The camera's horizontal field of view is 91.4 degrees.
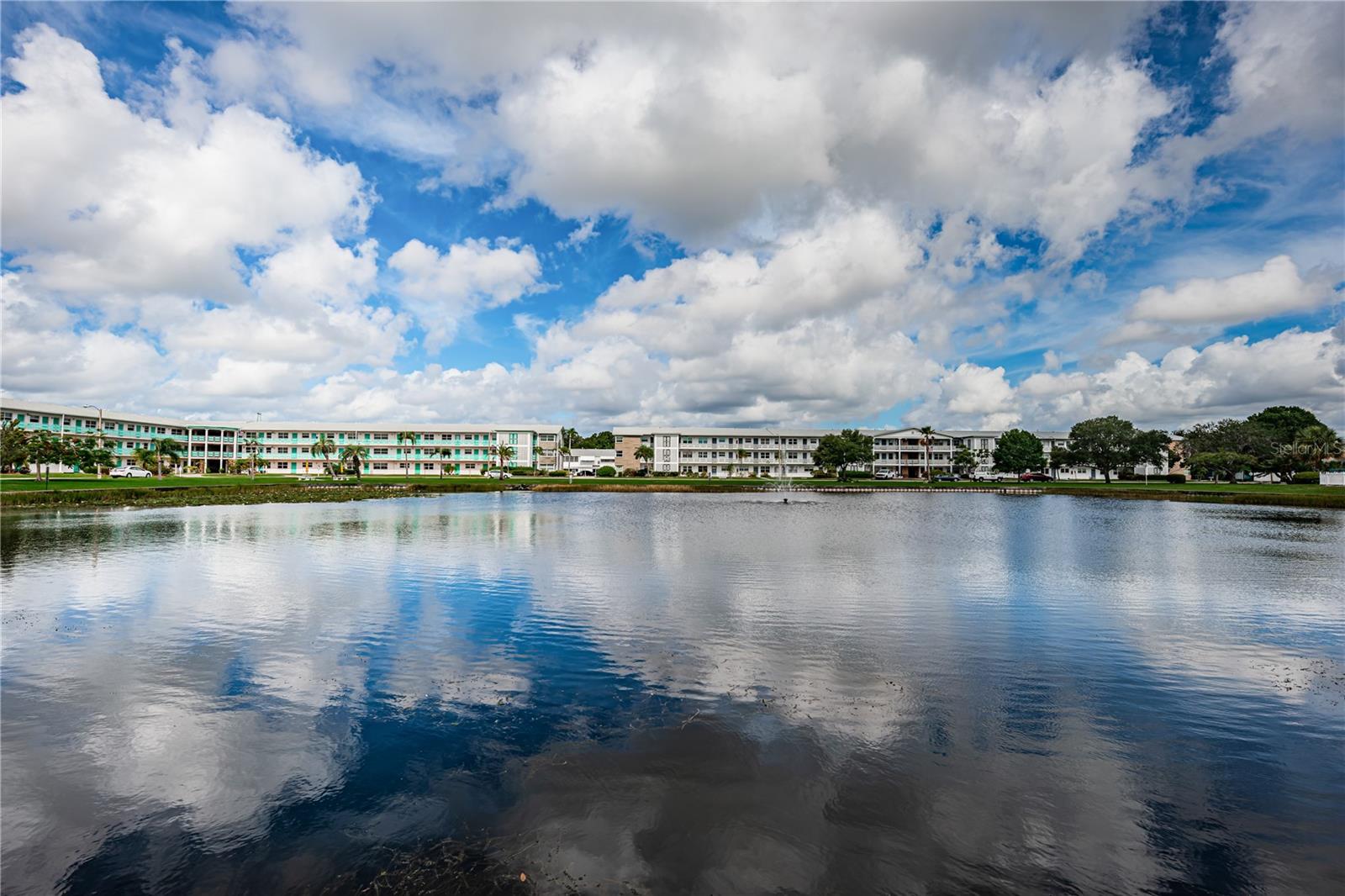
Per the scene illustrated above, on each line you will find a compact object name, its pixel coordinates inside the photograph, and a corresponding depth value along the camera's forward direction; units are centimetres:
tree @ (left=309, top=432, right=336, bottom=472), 12801
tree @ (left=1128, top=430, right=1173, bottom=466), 13312
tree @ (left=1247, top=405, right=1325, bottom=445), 14225
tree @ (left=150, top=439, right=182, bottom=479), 11056
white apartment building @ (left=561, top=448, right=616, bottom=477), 16100
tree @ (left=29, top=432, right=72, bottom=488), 8494
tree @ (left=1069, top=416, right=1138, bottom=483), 13312
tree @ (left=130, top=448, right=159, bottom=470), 12488
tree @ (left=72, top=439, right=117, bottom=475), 9969
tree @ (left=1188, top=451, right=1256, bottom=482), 11919
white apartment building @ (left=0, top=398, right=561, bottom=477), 15525
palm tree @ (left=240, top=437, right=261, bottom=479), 14621
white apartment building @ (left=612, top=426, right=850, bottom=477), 16288
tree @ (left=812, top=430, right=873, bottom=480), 13700
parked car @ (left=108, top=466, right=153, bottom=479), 11172
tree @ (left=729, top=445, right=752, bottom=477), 16411
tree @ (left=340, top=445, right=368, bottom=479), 13789
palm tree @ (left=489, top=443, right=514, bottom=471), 13850
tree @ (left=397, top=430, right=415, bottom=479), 15334
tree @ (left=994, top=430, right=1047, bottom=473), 14662
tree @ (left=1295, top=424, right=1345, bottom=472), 11094
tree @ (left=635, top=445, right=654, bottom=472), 15538
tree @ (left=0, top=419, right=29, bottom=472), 8394
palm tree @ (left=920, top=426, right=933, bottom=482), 15929
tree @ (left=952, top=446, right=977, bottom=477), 15250
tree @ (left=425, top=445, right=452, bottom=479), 15675
